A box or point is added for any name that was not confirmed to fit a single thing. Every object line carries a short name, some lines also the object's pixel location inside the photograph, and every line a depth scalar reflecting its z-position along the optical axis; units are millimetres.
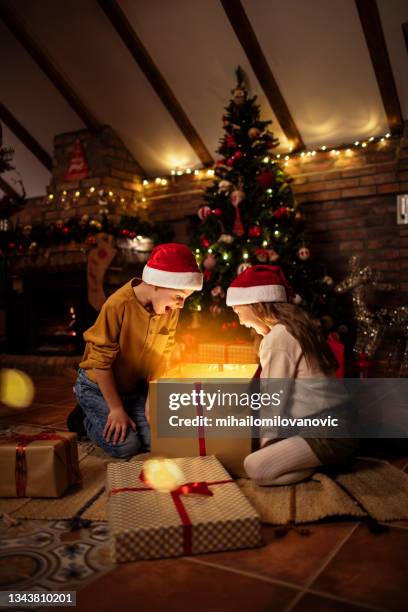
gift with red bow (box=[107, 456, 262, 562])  1332
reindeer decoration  4199
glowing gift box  1871
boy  2047
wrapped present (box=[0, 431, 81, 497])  1724
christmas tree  4172
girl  1795
